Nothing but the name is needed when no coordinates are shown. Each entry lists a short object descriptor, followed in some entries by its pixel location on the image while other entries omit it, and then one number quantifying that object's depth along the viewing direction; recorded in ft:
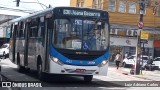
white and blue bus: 55.21
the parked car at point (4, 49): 147.67
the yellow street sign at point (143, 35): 95.11
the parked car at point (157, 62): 141.32
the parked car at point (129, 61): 153.59
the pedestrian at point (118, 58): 113.29
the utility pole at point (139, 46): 96.17
